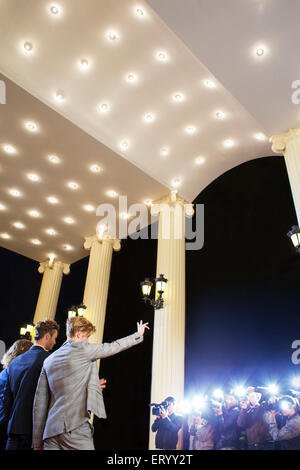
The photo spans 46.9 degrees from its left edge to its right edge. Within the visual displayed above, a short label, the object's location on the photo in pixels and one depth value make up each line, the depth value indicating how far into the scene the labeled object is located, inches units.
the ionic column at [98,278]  396.2
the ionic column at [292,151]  252.8
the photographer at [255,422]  219.6
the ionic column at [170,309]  282.7
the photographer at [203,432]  238.2
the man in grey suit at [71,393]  100.5
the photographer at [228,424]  227.8
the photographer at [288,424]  202.2
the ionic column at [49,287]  488.4
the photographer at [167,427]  227.3
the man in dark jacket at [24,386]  117.5
